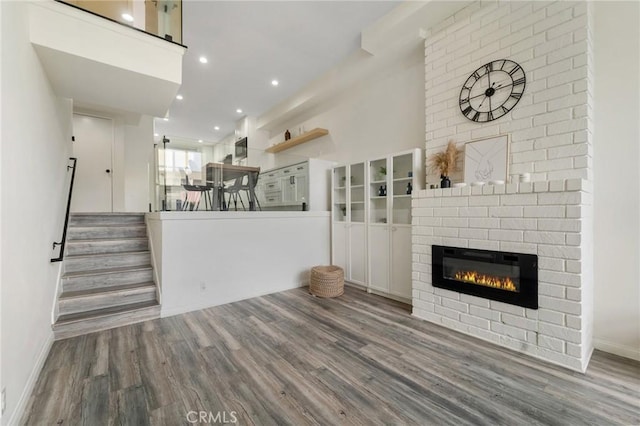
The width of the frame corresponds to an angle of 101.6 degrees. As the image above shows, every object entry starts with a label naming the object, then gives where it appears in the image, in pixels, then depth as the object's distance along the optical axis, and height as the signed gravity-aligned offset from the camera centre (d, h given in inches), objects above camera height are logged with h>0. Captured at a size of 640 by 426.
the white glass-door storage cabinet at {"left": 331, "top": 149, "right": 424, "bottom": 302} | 142.5 -6.3
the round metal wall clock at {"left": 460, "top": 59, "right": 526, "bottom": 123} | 103.0 +49.9
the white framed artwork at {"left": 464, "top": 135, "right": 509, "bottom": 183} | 105.2 +21.2
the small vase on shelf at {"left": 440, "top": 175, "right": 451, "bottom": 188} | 117.5 +12.6
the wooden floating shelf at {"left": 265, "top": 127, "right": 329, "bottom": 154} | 210.9 +62.3
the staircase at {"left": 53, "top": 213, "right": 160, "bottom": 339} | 112.0 -32.4
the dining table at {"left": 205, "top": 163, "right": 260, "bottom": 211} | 152.2 +20.7
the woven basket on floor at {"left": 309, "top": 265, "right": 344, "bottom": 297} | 148.6 -42.0
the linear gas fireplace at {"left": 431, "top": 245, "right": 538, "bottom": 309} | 91.1 -25.1
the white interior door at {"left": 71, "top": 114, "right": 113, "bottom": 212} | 214.2 +39.5
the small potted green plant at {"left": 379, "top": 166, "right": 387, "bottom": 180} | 155.3 +22.4
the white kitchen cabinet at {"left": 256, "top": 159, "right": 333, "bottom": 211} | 181.3 +18.1
